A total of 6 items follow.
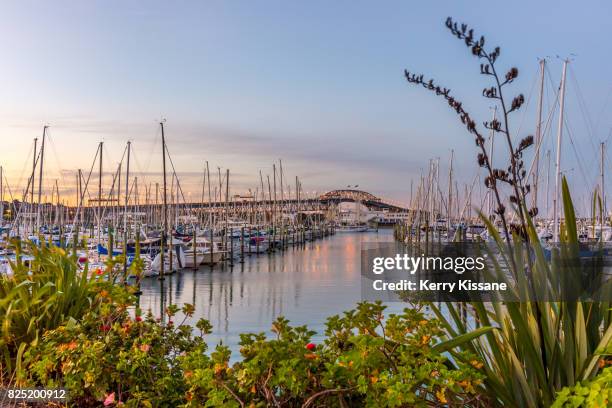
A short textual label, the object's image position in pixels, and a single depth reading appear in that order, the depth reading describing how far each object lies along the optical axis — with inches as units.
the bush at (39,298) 218.2
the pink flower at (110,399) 164.6
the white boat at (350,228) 7317.9
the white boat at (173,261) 1595.7
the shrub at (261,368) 135.9
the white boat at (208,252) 1947.6
